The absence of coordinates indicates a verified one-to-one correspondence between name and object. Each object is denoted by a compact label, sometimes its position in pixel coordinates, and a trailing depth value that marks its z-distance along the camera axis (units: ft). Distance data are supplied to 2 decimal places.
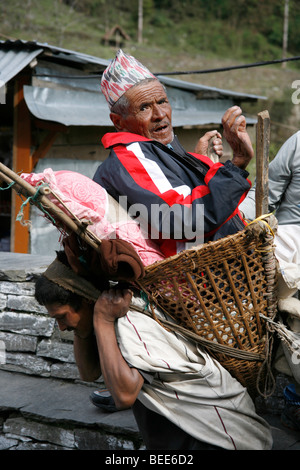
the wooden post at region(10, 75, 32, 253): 22.20
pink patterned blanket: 10.61
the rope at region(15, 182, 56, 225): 10.43
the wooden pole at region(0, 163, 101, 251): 10.43
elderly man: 10.68
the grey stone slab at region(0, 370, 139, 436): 12.59
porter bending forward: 10.68
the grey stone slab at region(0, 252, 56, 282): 13.64
